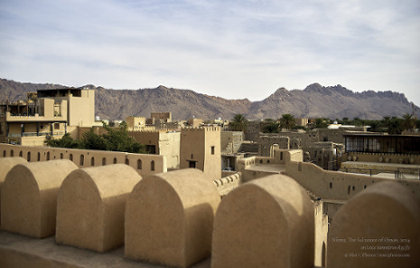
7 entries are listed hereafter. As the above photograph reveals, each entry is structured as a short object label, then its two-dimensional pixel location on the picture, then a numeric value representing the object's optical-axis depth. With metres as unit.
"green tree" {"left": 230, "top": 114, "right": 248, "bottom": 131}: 48.56
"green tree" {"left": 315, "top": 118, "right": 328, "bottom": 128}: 53.34
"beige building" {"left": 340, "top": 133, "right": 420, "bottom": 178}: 22.47
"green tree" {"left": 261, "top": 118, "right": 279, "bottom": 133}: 47.44
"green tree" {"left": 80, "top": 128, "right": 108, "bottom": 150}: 26.42
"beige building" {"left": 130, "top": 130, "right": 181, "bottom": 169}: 28.09
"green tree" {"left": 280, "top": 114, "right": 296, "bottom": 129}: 50.06
